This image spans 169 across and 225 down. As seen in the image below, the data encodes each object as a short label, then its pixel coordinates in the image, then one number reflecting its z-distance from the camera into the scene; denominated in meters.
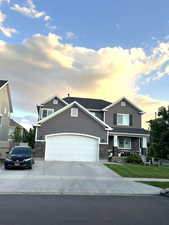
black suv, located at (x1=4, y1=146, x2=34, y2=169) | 17.52
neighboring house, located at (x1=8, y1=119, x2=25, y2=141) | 56.19
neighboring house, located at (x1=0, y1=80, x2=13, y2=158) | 31.22
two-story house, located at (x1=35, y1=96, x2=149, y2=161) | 24.73
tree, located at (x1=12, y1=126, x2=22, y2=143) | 42.34
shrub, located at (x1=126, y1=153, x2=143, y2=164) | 26.33
